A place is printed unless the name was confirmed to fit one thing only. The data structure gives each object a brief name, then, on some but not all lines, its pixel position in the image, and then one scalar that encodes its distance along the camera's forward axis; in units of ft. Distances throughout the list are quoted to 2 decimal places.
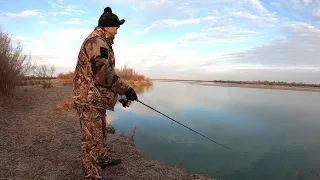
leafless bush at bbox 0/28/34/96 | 32.01
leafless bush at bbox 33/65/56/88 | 87.71
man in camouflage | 9.45
